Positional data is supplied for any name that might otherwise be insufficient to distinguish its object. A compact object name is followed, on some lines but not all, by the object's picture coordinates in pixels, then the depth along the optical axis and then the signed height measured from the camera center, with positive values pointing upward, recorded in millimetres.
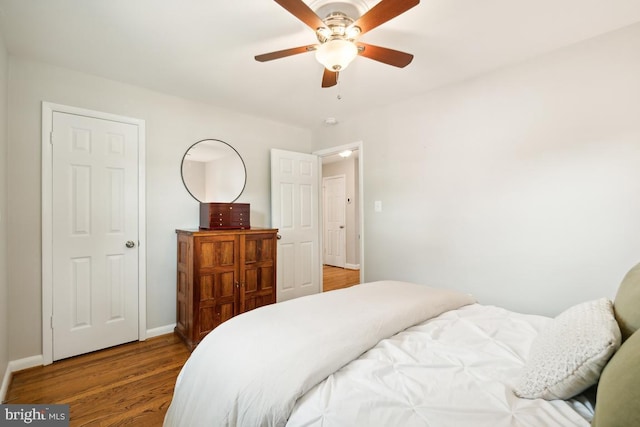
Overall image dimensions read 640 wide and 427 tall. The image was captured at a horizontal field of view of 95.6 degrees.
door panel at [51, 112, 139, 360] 2336 -137
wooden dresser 2518 -565
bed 776 -528
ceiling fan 1357 +973
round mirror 3029 +489
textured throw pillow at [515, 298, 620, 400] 790 -416
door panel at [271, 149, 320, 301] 3555 -50
